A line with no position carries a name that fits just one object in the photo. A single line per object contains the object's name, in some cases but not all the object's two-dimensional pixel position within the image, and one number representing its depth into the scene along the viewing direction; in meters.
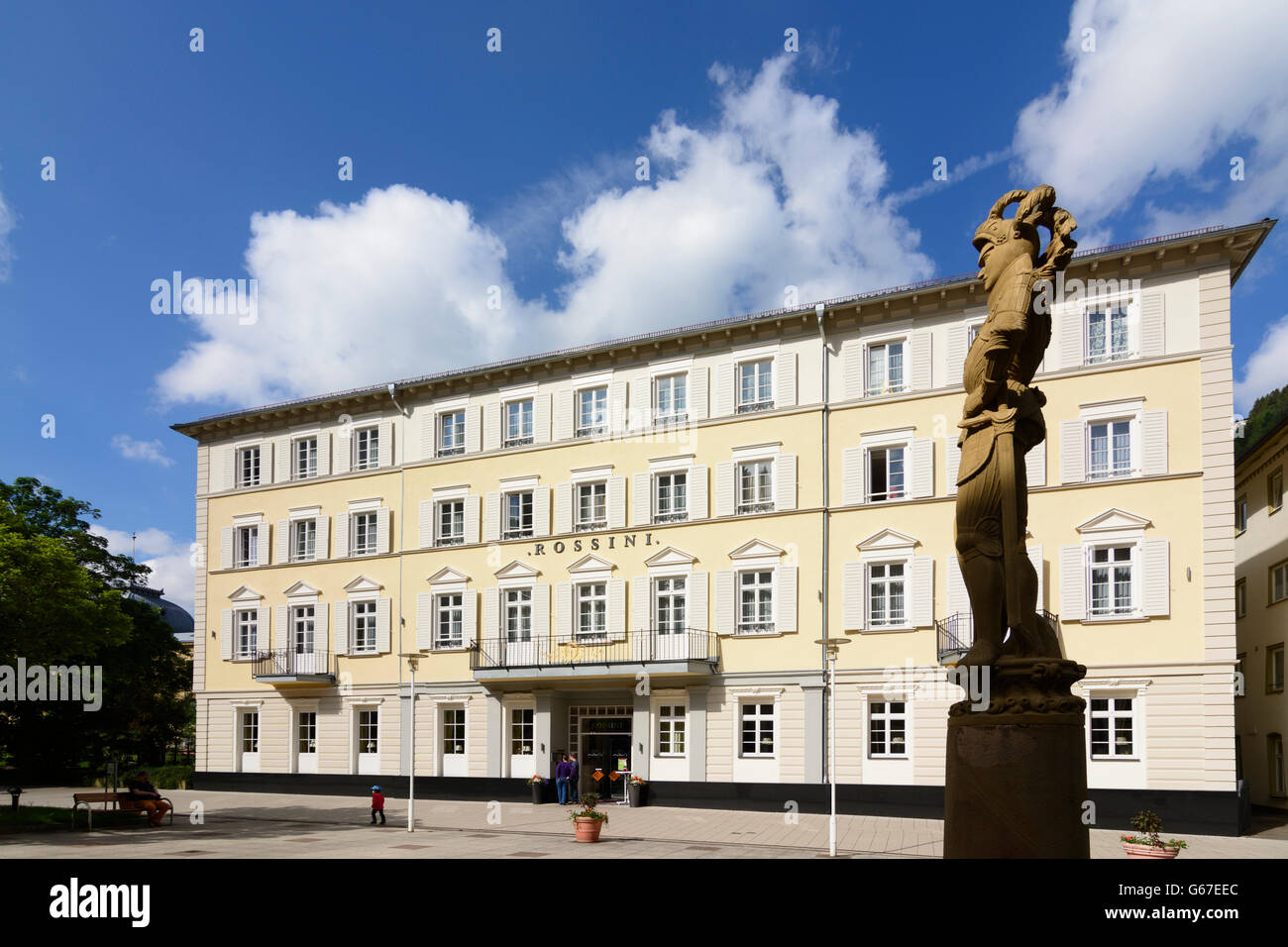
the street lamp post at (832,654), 21.67
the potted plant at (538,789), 34.97
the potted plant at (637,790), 33.69
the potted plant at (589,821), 23.33
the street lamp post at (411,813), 28.14
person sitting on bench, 28.45
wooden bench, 27.34
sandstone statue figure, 9.67
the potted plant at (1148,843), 17.81
